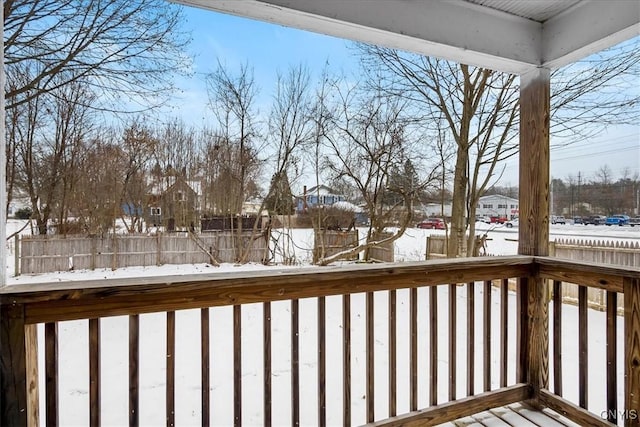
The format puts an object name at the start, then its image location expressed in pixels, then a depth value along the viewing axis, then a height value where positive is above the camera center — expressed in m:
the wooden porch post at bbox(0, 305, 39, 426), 1.05 -0.48
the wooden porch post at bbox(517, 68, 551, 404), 1.86 -0.08
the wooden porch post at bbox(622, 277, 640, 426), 1.48 -0.63
